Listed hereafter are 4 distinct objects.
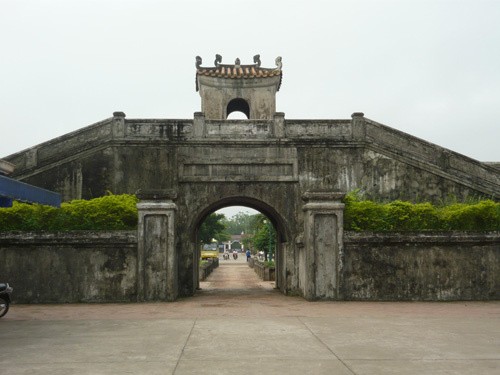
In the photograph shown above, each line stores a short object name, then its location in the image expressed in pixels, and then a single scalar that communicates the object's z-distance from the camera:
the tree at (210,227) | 43.91
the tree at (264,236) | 39.56
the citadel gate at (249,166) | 15.88
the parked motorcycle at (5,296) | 10.19
